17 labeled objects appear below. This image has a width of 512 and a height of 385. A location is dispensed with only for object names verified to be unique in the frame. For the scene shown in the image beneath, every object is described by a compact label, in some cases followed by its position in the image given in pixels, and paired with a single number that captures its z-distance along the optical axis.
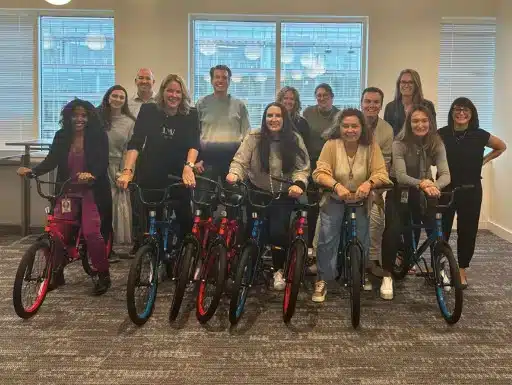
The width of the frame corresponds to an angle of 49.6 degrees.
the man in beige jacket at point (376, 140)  4.04
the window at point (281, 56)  6.40
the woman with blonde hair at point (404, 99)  4.23
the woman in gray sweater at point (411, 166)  3.71
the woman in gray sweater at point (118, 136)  4.73
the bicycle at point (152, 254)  3.11
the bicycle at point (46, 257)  3.23
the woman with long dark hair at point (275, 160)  3.62
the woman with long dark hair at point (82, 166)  3.61
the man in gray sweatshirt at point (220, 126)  4.51
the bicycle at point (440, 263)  3.21
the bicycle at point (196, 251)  3.15
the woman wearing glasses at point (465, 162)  3.89
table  5.68
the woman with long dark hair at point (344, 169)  3.50
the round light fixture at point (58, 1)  5.27
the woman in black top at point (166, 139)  3.75
